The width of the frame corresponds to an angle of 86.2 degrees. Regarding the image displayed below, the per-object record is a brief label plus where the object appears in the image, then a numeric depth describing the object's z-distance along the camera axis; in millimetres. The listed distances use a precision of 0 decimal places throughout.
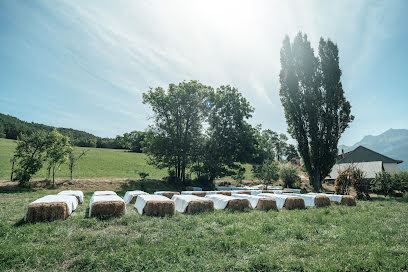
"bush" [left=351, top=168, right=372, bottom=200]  16484
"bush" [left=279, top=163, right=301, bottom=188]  27141
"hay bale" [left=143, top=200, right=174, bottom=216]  7832
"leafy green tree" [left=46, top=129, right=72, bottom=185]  18812
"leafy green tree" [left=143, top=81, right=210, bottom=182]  23359
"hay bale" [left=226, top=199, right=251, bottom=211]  9500
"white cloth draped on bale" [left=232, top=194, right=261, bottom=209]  10544
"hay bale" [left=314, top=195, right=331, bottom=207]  11648
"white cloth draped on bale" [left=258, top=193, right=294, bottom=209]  11000
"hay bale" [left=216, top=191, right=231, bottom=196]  13340
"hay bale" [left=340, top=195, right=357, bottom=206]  12391
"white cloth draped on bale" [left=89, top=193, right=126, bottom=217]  7543
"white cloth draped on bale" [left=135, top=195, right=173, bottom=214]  8328
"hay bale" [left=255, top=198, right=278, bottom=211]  10086
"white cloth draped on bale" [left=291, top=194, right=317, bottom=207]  11773
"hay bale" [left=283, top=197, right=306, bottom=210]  10695
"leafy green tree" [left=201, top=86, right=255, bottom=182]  24344
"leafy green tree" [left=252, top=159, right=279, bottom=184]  24297
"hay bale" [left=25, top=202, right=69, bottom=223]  6418
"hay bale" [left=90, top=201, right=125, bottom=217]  7145
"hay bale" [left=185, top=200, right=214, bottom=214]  8594
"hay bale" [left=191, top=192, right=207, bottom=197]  13241
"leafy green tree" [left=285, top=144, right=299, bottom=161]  80675
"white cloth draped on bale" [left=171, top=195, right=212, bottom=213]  8804
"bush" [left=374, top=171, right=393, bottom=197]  20125
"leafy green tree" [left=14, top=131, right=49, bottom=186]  16875
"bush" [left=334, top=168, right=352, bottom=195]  16453
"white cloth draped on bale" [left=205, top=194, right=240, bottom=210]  9539
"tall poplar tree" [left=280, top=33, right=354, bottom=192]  20984
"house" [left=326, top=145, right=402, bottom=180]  32500
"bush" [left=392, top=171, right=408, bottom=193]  21031
